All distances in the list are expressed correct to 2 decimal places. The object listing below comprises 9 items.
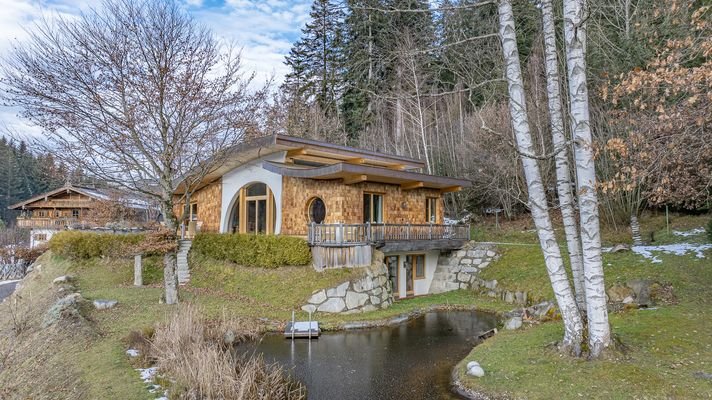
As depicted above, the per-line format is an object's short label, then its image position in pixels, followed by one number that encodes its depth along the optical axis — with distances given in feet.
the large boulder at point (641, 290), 28.87
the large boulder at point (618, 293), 30.68
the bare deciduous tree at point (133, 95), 33.12
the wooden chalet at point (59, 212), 81.15
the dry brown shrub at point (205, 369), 17.69
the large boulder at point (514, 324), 28.50
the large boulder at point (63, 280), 42.44
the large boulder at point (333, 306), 35.78
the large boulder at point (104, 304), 32.80
